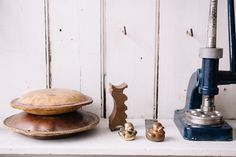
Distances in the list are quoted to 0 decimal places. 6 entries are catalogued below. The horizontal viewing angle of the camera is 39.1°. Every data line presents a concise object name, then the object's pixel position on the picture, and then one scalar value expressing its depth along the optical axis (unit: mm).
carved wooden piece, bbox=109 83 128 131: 775
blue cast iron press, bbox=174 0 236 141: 719
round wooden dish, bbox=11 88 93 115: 708
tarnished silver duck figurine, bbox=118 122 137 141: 720
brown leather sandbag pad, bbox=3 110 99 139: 699
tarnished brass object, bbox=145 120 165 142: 709
